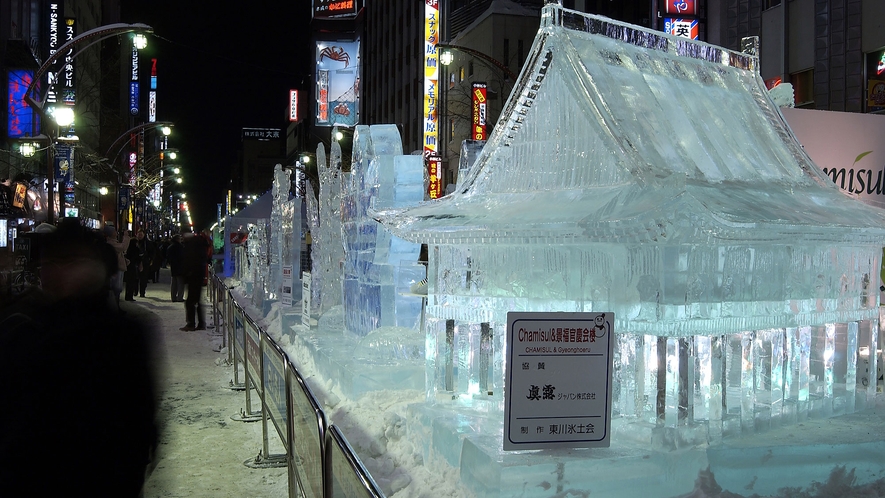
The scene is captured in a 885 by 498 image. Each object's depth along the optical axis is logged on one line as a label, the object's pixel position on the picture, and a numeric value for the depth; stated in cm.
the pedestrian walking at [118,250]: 1688
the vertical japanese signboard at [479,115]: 3297
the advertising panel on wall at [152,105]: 8050
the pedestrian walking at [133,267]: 2272
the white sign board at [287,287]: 1401
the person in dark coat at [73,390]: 268
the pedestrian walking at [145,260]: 2597
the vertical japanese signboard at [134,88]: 6203
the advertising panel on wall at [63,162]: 2747
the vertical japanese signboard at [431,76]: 4178
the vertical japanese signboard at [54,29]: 3297
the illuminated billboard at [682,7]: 2146
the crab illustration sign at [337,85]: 6862
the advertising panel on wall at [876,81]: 1669
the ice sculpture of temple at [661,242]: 466
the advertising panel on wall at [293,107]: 9269
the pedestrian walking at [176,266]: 2212
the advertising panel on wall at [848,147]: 889
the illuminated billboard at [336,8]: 7956
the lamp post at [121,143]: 3368
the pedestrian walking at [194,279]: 1738
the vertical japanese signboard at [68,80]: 3045
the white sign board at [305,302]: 1129
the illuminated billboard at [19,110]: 2959
